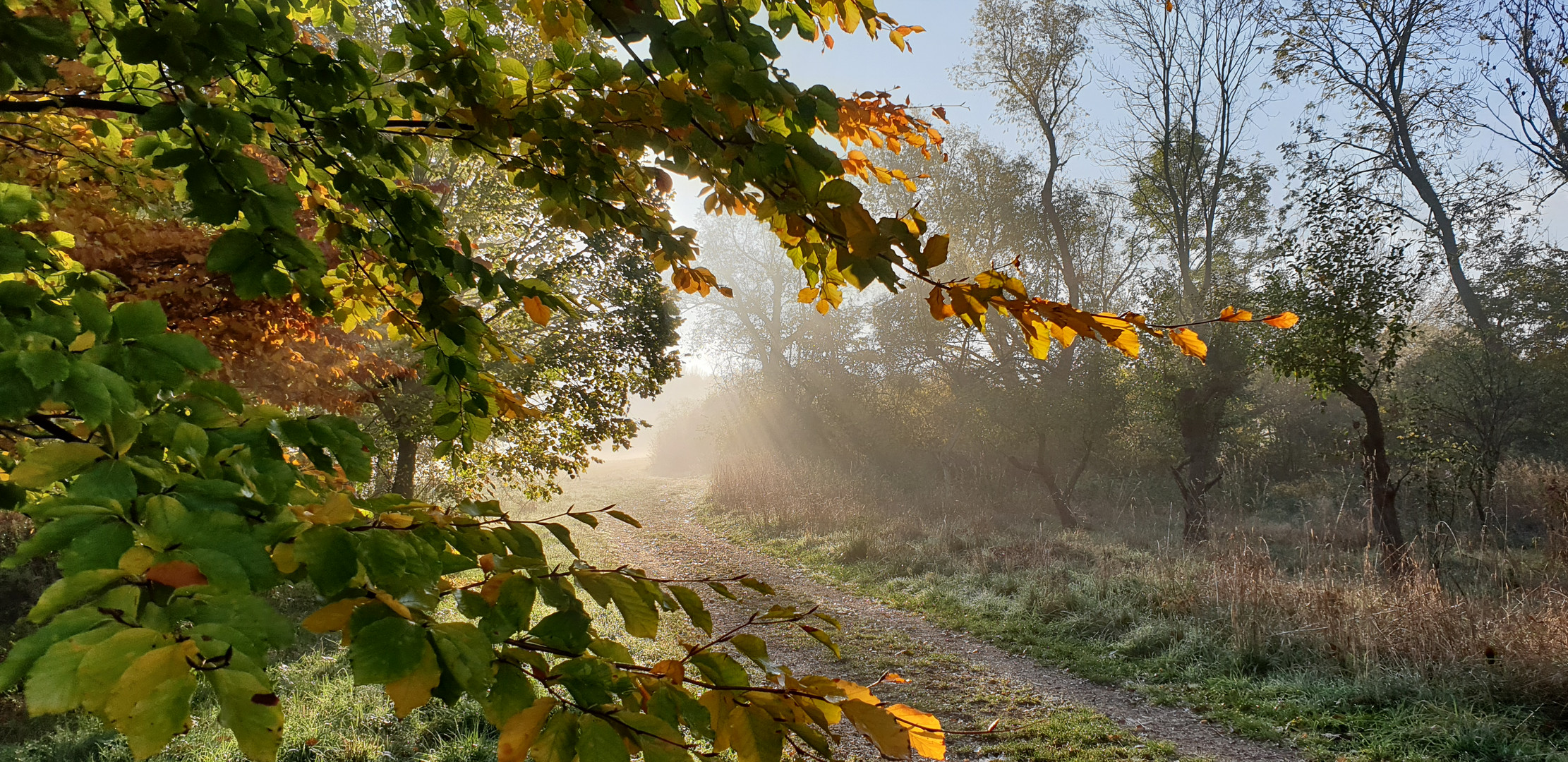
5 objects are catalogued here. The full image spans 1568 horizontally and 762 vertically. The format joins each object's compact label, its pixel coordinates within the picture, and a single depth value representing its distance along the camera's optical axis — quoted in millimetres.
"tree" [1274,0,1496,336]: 14086
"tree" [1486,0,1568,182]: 11852
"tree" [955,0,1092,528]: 16875
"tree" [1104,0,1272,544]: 14336
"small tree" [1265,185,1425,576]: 10273
